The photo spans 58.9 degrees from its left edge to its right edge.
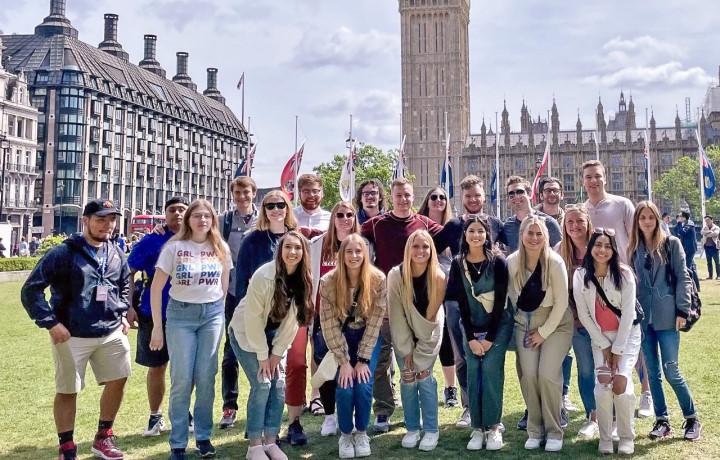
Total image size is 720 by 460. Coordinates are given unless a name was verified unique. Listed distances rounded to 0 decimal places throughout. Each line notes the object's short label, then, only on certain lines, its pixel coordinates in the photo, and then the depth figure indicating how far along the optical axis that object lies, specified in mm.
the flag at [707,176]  24672
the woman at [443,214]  6382
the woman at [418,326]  5188
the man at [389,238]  5844
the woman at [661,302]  5254
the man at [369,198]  6445
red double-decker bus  45734
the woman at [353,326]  5059
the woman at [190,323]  4871
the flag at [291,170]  23750
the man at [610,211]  6020
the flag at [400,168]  35094
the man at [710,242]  18953
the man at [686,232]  15609
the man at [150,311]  5559
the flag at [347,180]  27672
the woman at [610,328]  4938
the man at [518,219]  6070
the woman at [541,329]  5039
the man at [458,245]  5898
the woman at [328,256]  5652
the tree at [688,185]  55719
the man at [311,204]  6207
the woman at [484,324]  5141
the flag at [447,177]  32531
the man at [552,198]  6414
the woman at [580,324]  5395
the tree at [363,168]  51031
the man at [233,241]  5879
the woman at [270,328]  4867
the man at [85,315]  4711
